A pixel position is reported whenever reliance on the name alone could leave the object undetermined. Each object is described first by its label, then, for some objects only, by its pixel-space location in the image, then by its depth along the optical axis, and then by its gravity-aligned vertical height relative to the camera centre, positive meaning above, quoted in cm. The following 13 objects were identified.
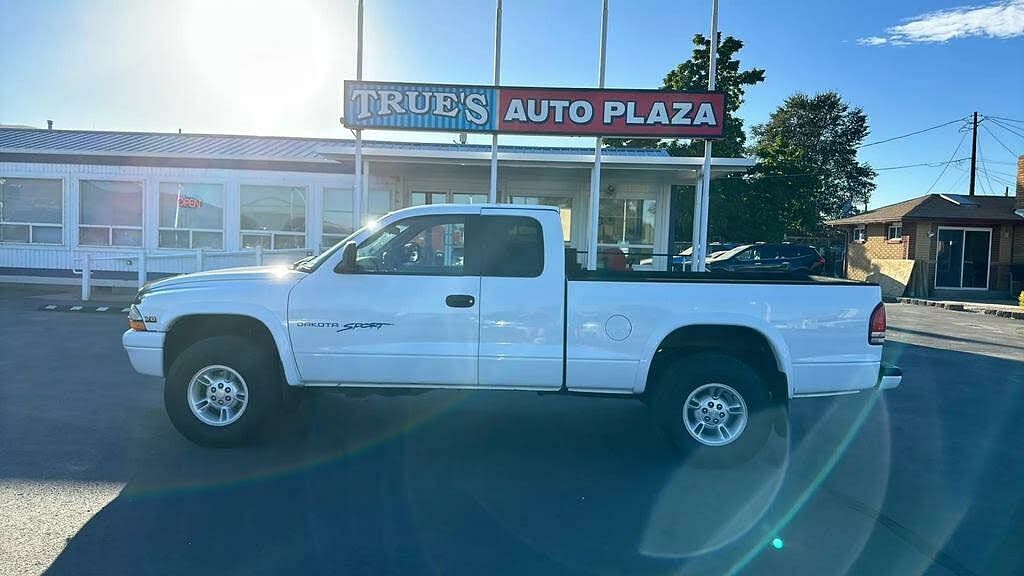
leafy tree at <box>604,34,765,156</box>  3272 +890
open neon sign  1748 +96
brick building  2500 +94
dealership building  1656 +106
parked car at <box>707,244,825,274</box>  2380 +14
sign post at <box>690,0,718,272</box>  1189 +131
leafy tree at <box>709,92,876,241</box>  3375 +509
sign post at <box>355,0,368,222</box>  1227 +200
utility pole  3588 +622
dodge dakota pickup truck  515 -61
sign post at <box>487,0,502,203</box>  1241 +320
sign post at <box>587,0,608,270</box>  1230 +132
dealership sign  1200 +248
